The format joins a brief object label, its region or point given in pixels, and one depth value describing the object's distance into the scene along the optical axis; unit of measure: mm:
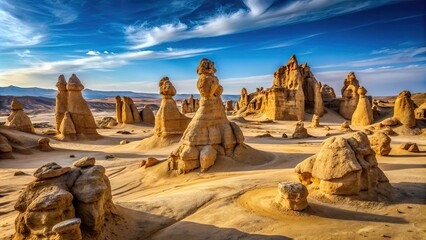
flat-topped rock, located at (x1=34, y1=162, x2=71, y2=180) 5578
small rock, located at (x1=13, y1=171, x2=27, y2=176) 13345
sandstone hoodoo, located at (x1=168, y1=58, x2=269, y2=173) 11797
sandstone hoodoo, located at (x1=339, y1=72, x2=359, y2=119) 34531
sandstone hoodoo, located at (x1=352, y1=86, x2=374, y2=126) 26531
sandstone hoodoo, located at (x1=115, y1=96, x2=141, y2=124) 33688
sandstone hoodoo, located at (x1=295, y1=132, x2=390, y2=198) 7074
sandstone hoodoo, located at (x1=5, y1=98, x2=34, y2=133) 23172
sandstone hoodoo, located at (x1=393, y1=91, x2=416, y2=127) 20839
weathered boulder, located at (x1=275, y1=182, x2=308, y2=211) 6539
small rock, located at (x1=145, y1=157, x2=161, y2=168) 13075
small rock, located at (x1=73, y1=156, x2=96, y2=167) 6332
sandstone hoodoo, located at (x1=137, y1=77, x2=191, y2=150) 19250
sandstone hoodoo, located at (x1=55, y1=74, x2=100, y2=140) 24062
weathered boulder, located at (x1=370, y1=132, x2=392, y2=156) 12602
